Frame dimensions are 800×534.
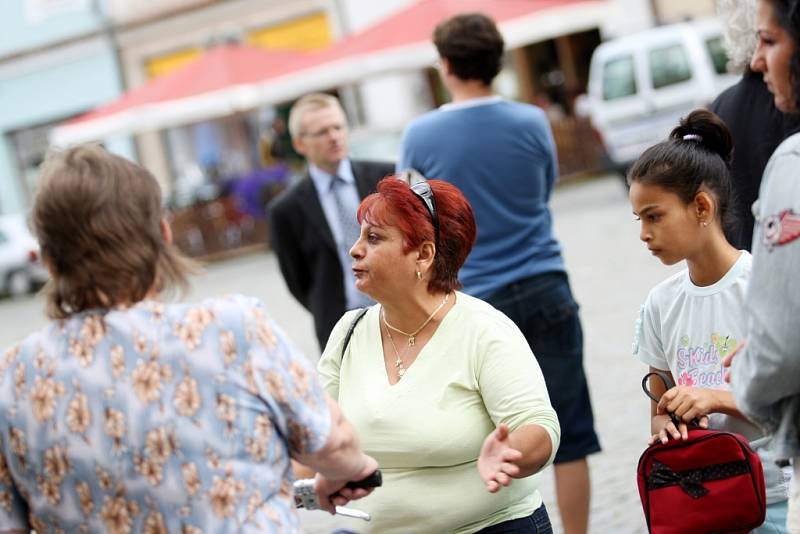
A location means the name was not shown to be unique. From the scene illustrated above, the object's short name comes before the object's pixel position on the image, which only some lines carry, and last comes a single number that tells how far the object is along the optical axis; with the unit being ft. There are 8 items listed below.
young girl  18.73
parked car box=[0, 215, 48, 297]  132.42
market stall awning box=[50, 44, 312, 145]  124.27
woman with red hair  18.71
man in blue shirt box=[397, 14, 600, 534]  27.93
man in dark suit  32.59
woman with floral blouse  13.70
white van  98.57
